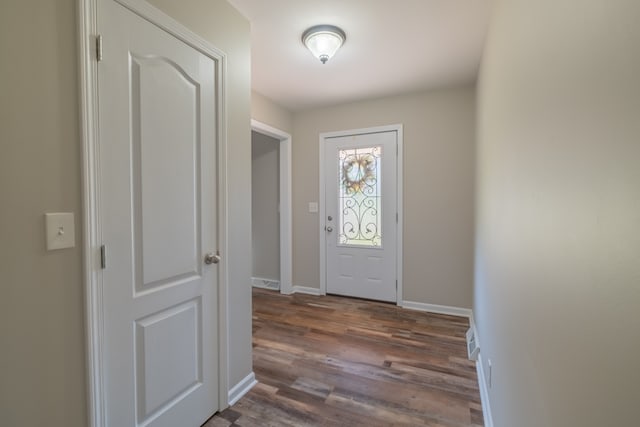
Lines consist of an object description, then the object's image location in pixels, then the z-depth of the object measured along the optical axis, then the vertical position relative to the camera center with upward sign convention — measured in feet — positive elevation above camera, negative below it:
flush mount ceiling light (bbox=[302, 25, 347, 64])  6.67 +3.95
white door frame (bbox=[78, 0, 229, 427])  3.52 +0.03
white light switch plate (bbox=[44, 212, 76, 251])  3.27 -0.27
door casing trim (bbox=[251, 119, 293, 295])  12.73 -0.44
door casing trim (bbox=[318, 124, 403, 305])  11.06 +0.21
